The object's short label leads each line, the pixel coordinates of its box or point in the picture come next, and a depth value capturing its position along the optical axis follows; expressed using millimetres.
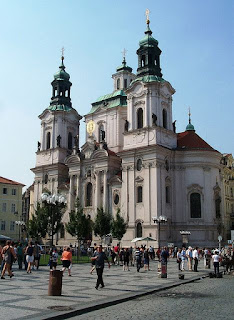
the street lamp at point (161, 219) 38700
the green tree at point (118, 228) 46694
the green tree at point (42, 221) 37938
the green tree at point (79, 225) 45375
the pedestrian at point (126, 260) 26331
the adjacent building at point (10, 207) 66312
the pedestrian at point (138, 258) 25797
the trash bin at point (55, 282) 13250
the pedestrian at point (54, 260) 20625
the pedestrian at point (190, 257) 27062
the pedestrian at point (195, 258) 26297
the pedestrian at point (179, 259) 25456
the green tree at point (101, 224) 48531
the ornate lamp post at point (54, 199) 32375
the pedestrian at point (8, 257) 18438
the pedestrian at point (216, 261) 22653
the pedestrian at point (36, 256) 25469
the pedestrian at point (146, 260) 27306
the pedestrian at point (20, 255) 25094
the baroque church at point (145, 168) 49469
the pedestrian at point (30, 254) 22734
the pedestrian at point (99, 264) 15469
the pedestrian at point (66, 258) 20266
